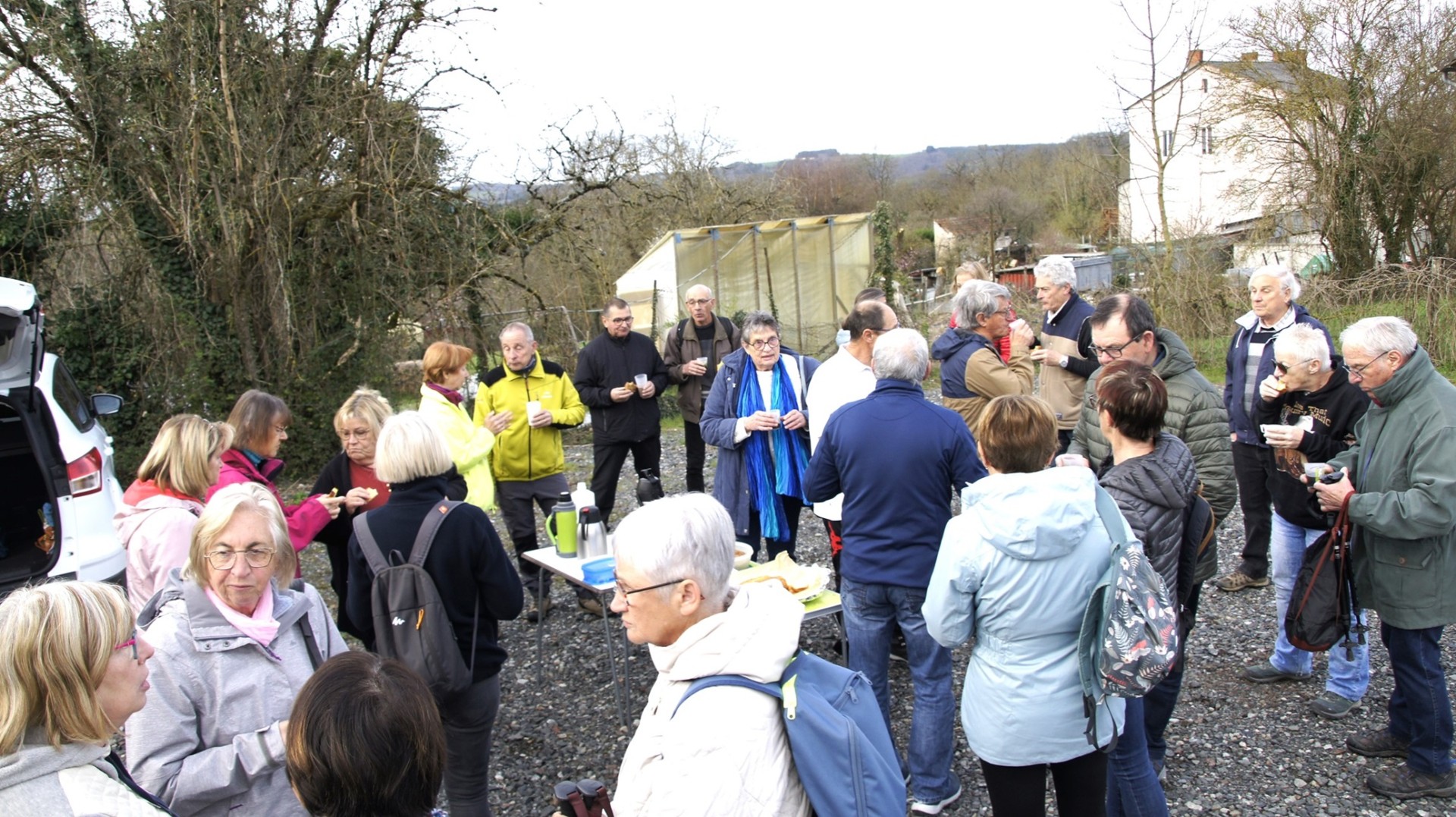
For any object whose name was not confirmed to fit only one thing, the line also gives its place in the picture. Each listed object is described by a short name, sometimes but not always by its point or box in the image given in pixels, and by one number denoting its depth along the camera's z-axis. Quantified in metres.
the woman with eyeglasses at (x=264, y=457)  3.63
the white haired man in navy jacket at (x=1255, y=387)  4.71
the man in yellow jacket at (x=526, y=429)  5.55
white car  5.10
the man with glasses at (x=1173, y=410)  3.26
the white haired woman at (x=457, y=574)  2.95
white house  15.43
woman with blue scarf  4.96
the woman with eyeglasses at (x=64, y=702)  1.69
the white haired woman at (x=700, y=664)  1.67
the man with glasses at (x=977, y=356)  4.46
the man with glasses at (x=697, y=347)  6.51
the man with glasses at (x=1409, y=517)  3.20
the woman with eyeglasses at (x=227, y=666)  2.17
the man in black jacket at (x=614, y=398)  6.06
